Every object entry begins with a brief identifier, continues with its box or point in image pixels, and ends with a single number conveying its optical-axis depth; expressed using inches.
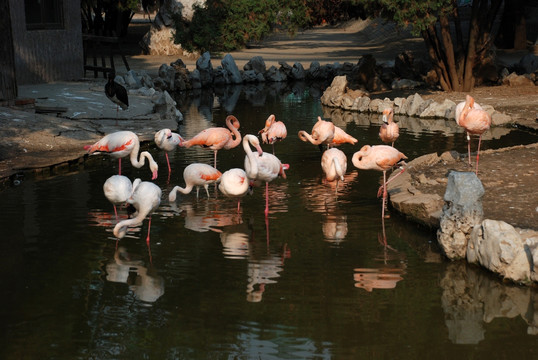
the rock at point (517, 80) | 890.1
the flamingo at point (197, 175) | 405.7
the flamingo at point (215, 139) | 479.8
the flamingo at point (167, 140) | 489.4
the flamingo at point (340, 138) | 522.3
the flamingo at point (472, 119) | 464.8
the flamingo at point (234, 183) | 378.6
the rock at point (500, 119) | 699.4
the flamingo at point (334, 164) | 417.1
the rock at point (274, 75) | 1177.4
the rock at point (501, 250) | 289.3
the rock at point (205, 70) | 1109.2
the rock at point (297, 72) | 1200.2
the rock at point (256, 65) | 1186.1
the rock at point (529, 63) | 1003.3
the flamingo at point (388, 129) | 517.0
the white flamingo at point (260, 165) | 380.8
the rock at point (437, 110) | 751.7
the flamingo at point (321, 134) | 506.9
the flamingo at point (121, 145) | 454.6
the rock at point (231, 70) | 1140.5
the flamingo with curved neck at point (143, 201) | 337.1
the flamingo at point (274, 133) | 522.6
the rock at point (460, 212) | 316.8
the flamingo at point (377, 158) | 400.8
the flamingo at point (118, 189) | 364.5
